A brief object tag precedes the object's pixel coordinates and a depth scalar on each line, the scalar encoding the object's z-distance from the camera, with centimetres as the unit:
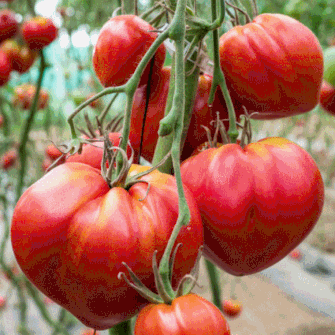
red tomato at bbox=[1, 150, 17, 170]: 209
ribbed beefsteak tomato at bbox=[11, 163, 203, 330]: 31
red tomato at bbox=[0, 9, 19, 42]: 165
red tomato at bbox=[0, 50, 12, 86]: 153
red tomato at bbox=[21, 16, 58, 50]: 149
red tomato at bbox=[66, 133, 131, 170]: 47
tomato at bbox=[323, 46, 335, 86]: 90
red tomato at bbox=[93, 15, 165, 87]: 44
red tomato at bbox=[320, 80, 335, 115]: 108
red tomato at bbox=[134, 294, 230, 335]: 29
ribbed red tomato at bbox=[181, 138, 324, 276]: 38
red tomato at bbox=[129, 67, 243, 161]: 46
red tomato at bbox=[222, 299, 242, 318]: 164
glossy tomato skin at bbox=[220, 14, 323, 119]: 44
